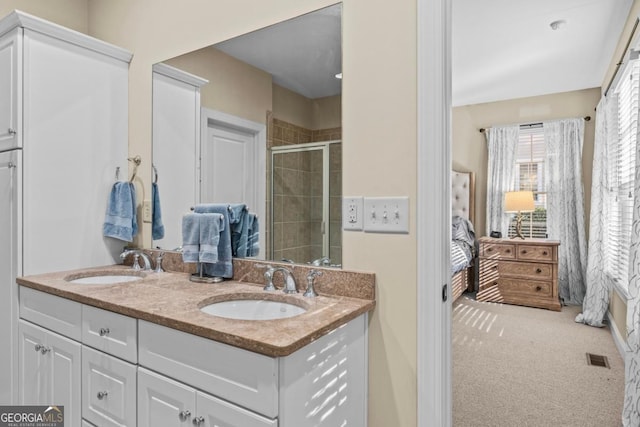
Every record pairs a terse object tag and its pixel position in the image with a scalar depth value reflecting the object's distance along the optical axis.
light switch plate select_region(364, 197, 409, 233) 1.33
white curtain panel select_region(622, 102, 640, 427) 1.65
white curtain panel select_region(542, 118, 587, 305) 4.53
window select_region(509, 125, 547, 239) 4.88
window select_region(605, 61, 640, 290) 2.84
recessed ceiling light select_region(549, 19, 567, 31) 2.93
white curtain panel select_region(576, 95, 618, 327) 3.63
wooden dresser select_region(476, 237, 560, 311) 4.27
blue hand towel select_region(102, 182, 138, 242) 2.12
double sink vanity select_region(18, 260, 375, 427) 1.01
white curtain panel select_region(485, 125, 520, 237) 4.95
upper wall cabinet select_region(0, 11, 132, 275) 1.83
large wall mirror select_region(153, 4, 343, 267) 1.53
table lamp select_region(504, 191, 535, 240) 4.47
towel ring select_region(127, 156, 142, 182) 2.21
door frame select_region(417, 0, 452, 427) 1.27
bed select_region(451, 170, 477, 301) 4.50
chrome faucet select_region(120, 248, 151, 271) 2.05
